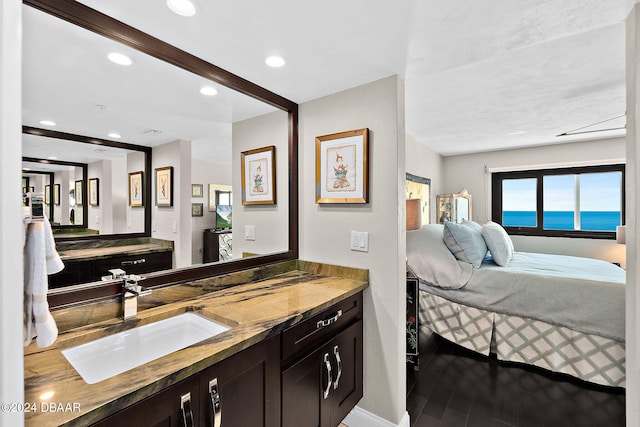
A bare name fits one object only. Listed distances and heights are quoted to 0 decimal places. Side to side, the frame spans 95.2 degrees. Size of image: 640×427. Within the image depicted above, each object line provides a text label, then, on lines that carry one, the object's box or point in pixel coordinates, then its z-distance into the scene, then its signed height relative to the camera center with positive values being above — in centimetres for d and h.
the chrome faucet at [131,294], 123 -34
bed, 214 -76
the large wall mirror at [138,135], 118 +40
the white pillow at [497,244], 284 -32
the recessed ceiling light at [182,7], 114 +82
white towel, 67 -17
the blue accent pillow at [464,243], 276 -30
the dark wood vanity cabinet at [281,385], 88 -66
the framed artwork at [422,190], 393 +31
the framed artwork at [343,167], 184 +30
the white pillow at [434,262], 271 -48
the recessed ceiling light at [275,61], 156 +82
